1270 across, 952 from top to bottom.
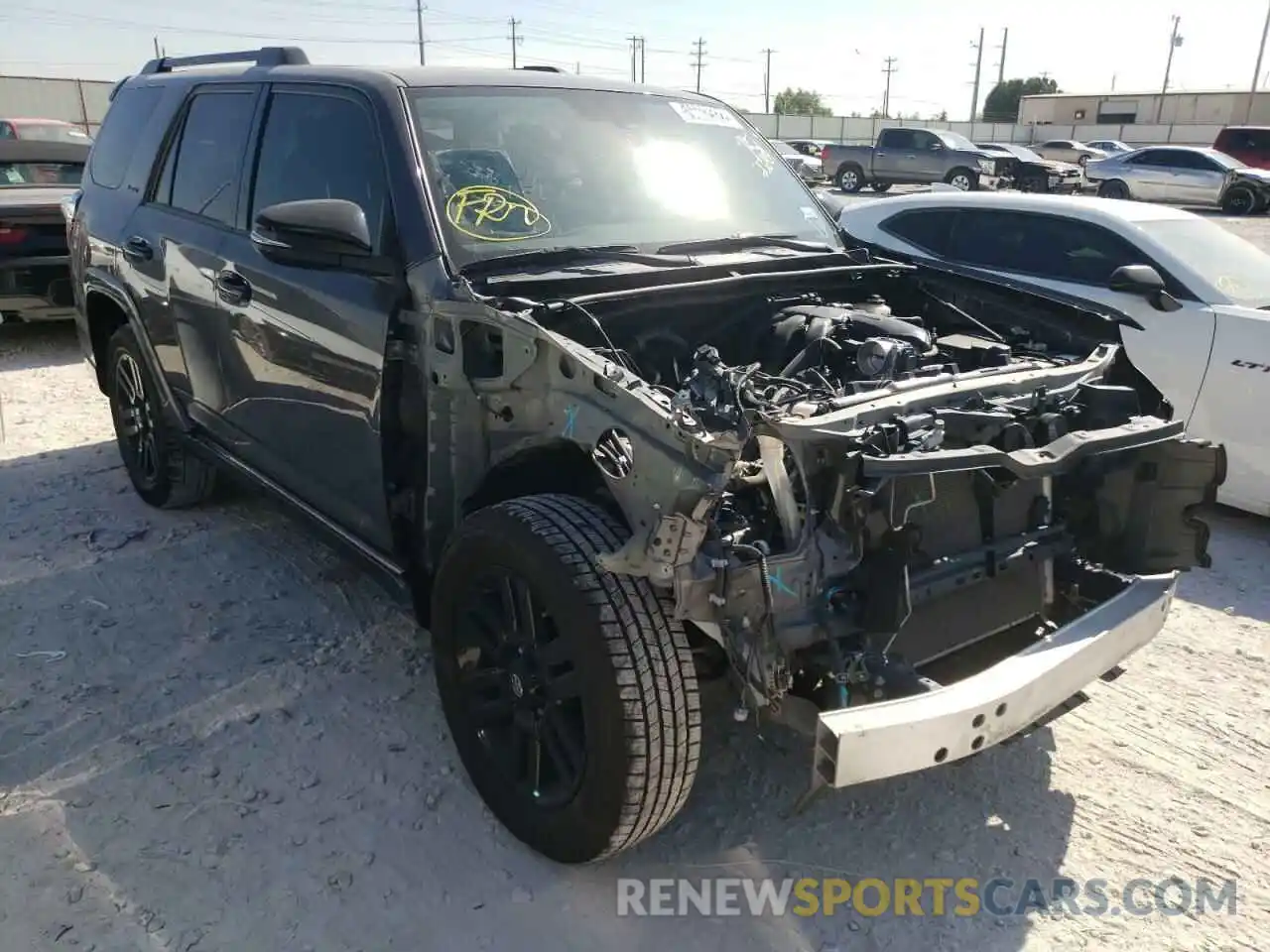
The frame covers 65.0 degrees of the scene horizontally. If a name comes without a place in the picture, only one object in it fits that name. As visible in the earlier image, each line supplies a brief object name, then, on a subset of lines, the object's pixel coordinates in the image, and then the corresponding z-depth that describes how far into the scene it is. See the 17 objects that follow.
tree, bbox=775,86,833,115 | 94.31
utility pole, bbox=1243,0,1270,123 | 62.98
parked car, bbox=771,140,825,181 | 29.90
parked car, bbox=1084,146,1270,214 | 23.47
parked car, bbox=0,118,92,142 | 10.36
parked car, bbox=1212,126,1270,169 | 26.67
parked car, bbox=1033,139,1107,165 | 32.38
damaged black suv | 2.33
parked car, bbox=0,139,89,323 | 7.89
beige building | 55.12
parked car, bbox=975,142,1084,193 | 25.27
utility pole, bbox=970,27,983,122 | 76.22
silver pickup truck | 26.28
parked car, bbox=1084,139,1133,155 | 35.22
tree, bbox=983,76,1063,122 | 86.50
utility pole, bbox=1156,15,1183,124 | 78.06
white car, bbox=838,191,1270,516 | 4.86
